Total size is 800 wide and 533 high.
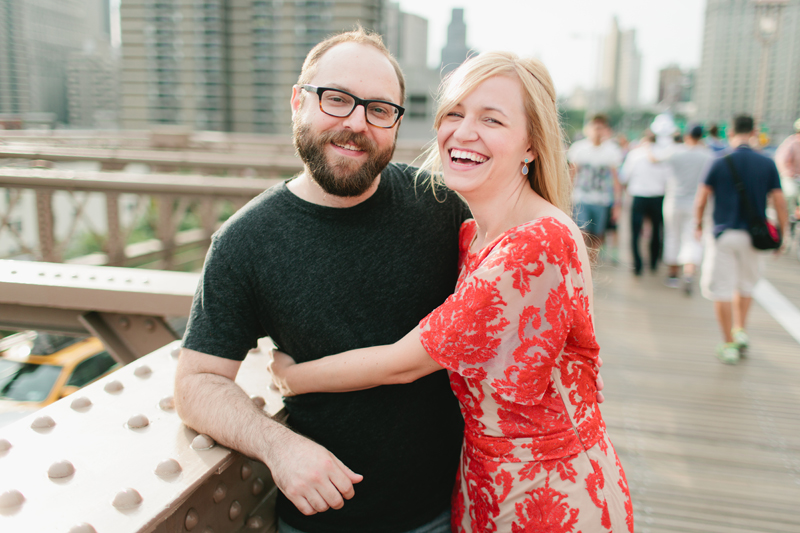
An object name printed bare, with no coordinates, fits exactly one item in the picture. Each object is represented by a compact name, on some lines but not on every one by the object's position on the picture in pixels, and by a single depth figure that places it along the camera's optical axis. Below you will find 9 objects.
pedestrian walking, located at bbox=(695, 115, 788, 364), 5.54
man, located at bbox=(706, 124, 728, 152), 10.88
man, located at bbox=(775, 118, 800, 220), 9.98
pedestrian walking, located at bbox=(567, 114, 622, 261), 7.98
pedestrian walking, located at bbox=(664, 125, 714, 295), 7.86
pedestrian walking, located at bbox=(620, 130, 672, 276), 8.51
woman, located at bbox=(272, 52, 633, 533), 1.44
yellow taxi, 5.04
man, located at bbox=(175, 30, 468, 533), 1.76
